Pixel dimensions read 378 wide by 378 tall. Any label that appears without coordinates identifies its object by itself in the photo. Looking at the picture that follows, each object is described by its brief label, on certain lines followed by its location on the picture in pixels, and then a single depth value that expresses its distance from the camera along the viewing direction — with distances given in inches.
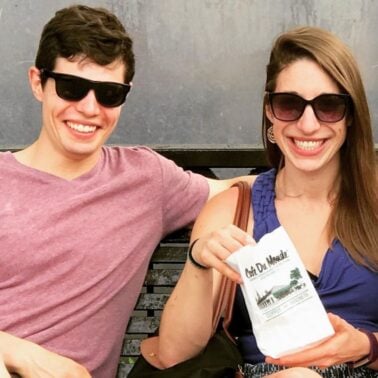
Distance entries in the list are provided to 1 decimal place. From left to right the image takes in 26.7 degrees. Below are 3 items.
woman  102.1
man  110.4
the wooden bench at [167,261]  124.8
